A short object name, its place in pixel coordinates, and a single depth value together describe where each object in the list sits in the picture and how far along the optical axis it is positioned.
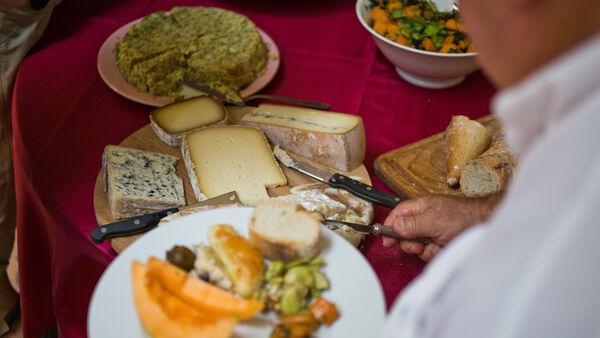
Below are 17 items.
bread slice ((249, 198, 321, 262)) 0.92
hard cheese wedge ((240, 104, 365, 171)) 1.44
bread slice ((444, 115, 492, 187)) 1.44
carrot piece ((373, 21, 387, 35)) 1.75
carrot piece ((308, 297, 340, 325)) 0.84
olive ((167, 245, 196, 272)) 0.88
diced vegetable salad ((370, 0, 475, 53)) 1.69
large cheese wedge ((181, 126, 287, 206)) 1.35
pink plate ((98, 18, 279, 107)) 1.69
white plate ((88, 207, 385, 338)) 0.82
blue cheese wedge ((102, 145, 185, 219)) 1.25
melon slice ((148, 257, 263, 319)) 0.77
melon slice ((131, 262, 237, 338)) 0.75
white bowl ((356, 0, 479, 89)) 1.64
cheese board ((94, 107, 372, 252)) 1.27
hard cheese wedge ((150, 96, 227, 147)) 1.53
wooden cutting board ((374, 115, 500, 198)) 1.45
